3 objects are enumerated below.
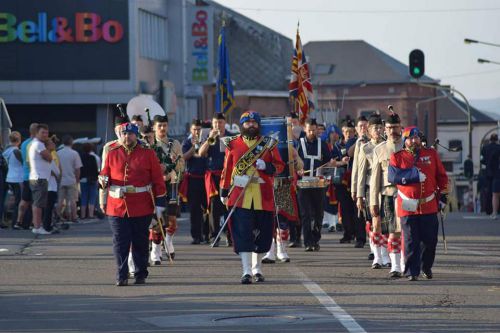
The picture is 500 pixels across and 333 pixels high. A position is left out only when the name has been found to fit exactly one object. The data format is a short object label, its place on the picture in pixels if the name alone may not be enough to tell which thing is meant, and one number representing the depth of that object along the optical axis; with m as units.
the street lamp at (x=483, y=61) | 66.38
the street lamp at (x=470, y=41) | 60.44
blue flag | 35.69
